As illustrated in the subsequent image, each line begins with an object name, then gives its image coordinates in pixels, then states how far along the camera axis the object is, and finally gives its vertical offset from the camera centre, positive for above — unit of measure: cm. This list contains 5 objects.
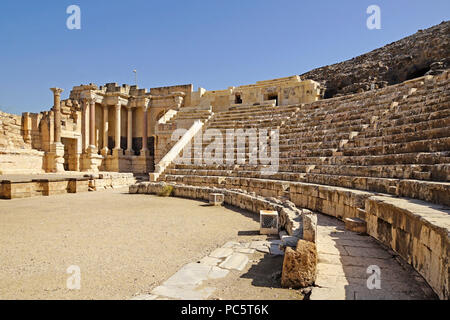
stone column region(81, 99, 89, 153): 2136 +290
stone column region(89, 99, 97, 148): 2142 +309
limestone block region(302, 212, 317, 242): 356 -89
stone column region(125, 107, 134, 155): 2309 +273
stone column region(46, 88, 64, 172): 1892 +113
